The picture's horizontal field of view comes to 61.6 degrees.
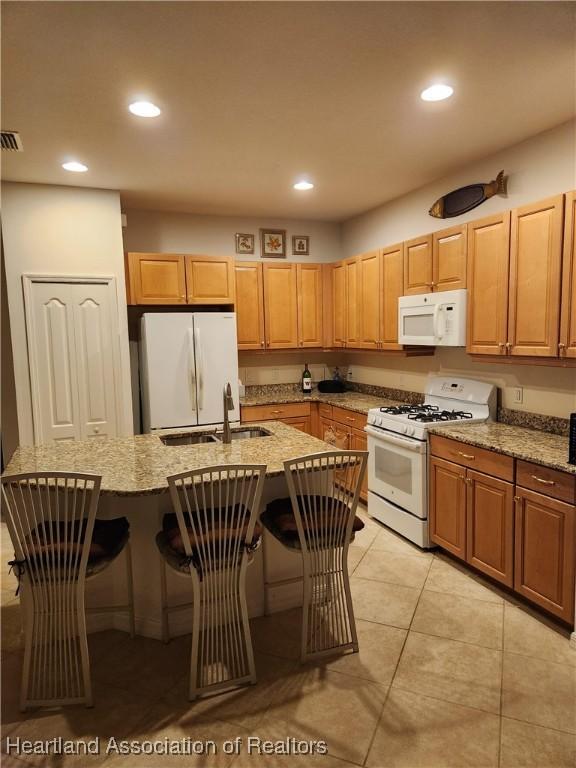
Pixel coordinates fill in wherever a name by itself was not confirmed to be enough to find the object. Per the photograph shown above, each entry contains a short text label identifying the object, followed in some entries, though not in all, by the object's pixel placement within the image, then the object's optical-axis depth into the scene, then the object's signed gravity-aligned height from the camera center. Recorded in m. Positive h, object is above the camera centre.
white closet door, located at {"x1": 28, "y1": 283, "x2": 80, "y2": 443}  3.82 -0.16
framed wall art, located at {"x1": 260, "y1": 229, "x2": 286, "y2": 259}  5.20 +1.01
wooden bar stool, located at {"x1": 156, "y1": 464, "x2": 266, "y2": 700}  2.01 -0.95
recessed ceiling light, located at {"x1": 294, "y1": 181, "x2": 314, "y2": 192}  3.95 +1.26
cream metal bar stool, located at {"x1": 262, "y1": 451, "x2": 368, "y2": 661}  2.22 -0.92
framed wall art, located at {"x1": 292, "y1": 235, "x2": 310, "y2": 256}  5.35 +1.01
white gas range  3.45 -0.82
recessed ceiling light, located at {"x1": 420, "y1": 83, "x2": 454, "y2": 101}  2.40 +1.22
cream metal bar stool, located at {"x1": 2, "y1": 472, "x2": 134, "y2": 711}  1.95 -0.98
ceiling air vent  2.77 +1.19
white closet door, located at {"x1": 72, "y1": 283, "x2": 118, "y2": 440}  3.94 -0.15
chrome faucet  2.71 -0.41
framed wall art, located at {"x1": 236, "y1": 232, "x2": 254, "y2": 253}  5.11 +1.00
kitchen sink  3.12 -0.65
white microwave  3.43 +0.11
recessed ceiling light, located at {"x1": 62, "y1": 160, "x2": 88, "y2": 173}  3.34 +1.23
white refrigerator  4.23 -0.24
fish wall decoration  3.33 +1.01
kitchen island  2.40 -0.85
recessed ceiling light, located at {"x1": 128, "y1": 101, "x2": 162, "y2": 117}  2.51 +1.22
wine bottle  5.43 -0.52
